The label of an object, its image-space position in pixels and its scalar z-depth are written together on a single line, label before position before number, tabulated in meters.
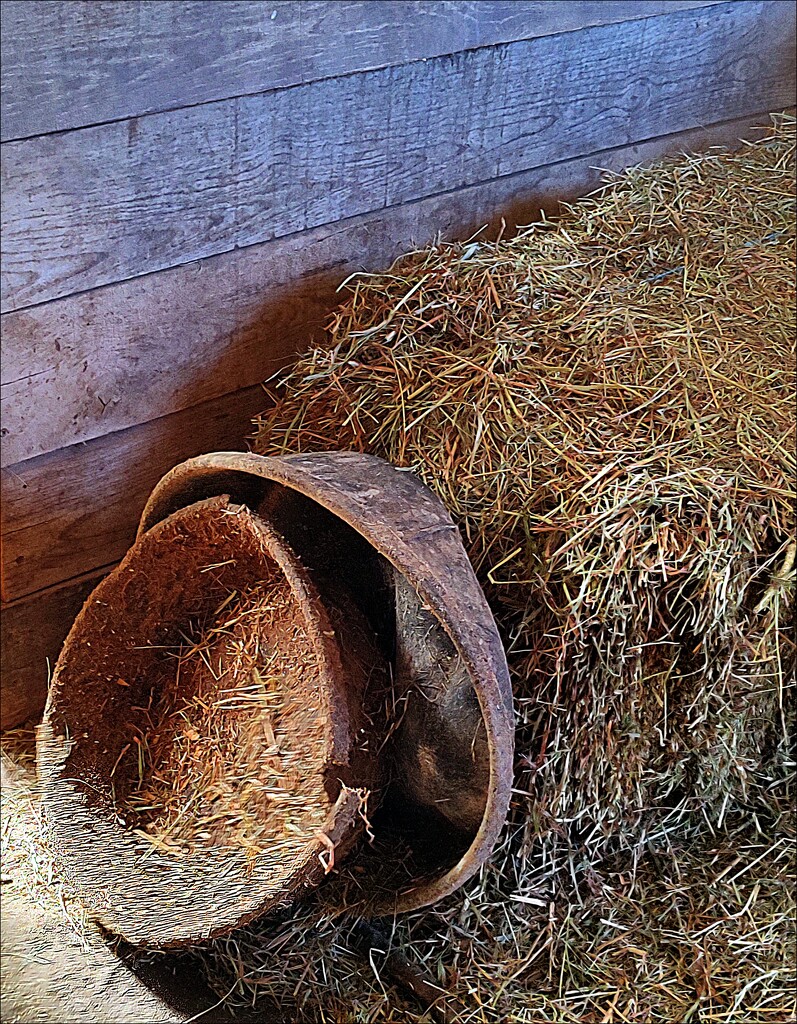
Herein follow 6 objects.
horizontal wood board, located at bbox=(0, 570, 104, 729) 2.27
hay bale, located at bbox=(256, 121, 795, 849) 1.92
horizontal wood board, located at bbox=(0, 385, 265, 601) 2.15
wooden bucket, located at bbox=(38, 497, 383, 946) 1.88
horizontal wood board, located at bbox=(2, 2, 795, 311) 1.93
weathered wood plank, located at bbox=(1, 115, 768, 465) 2.03
